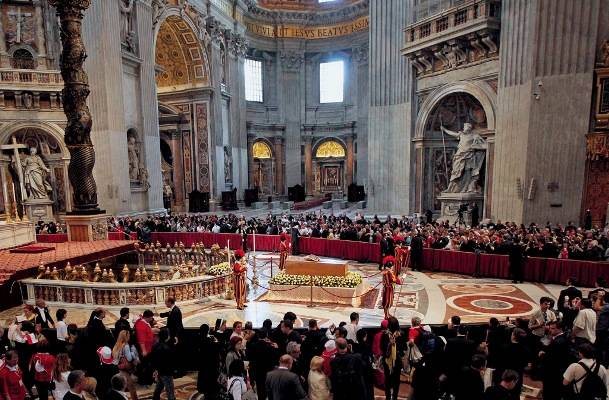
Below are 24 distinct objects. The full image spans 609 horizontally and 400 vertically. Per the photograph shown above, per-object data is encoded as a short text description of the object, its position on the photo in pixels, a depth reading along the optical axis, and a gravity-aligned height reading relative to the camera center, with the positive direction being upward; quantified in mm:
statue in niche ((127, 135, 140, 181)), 21078 +382
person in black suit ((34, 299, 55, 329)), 6781 -2550
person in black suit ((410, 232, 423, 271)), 13305 -2972
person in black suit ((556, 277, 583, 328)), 6520 -2443
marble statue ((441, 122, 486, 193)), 17641 +110
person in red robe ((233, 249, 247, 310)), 9453 -2786
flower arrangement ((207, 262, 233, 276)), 10769 -2826
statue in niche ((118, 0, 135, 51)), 20500 +7382
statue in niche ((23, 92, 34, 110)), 18375 +3068
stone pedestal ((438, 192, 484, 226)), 17812 -1812
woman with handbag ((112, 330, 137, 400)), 5207 -2541
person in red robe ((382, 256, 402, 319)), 8570 -2665
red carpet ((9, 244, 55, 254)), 11852 -2437
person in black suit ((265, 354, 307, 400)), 4227 -2331
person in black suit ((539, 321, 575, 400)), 4935 -2507
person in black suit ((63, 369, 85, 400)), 3775 -2054
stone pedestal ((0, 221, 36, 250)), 13219 -2262
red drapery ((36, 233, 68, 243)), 16125 -2834
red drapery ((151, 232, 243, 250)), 17144 -3133
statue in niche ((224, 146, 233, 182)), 30220 +19
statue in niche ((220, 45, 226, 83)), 29656 +7564
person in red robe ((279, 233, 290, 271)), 12656 -2713
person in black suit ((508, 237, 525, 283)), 11329 -2800
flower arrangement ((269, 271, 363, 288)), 10172 -2968
